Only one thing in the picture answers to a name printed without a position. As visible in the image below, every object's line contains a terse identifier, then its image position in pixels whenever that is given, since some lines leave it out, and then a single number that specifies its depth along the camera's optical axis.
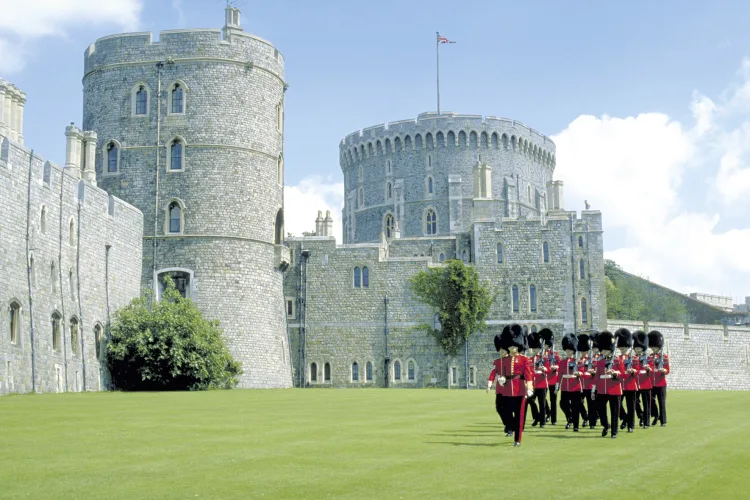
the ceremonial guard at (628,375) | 18.97
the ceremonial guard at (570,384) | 19.25
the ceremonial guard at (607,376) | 18.09
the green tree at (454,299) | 53.62
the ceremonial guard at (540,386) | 19.98
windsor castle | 35.66
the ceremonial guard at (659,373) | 20.70
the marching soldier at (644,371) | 20.05
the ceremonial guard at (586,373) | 19.20
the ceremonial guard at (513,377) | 16.41
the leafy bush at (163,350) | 40.28
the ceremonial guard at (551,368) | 20.80
